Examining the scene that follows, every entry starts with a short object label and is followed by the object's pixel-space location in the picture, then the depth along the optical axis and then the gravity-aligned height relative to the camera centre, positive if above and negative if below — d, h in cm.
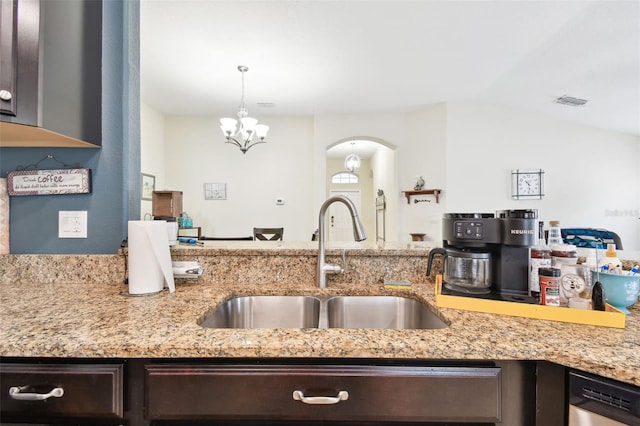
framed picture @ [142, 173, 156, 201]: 456 +43
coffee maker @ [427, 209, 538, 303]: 97 -13
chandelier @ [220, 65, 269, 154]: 351 +106
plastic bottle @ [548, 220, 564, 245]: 105 -7
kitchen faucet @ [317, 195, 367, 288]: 114 -17
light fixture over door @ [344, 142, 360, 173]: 597 +106
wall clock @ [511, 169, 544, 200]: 452 +49
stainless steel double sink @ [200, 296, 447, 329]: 113 -38
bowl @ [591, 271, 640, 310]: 90 -22
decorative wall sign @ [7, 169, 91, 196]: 124 +13
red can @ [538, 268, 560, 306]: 86 -21
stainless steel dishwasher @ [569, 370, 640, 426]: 58 -38
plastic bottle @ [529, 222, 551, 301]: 97 -16
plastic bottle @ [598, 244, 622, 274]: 95 -15
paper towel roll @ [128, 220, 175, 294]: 105 -16
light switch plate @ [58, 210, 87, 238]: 125 -6
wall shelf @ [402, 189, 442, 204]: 451 +35
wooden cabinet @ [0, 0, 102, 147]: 92 +49
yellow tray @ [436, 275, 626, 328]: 79 -28
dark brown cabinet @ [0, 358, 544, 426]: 67 -41
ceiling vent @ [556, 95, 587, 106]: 400 +159
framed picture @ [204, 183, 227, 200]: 523 +39
